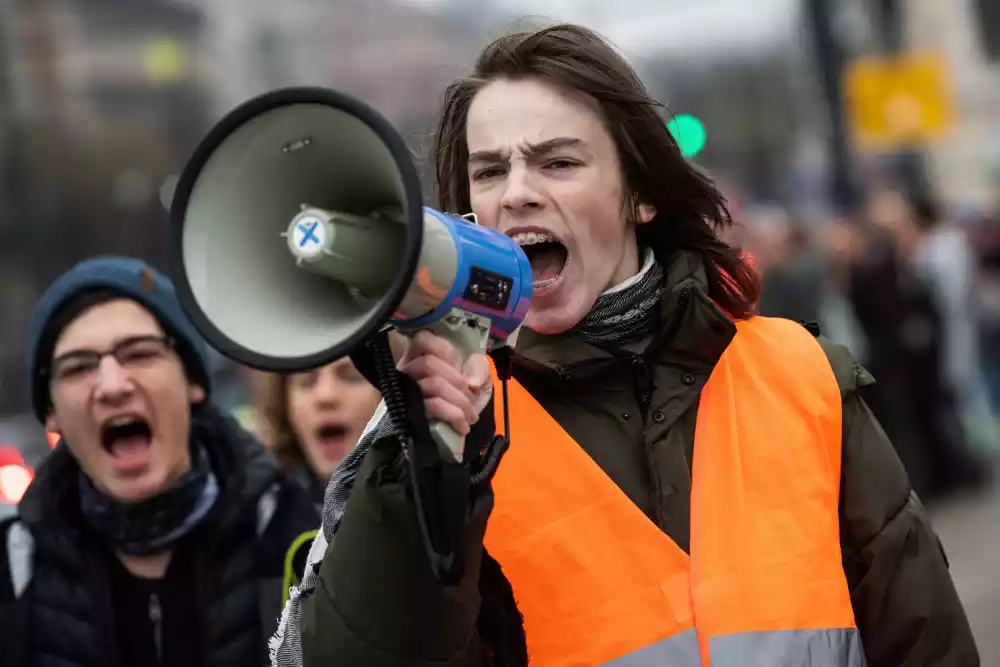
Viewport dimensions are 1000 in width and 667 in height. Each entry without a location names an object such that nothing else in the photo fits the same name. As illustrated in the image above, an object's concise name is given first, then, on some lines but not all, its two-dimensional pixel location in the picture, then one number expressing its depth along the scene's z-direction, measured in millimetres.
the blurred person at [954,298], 19141
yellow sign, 24828
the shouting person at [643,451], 3947
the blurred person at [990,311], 25078
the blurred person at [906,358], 17812
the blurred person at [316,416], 7742
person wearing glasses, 5637
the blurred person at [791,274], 17469
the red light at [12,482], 7652
